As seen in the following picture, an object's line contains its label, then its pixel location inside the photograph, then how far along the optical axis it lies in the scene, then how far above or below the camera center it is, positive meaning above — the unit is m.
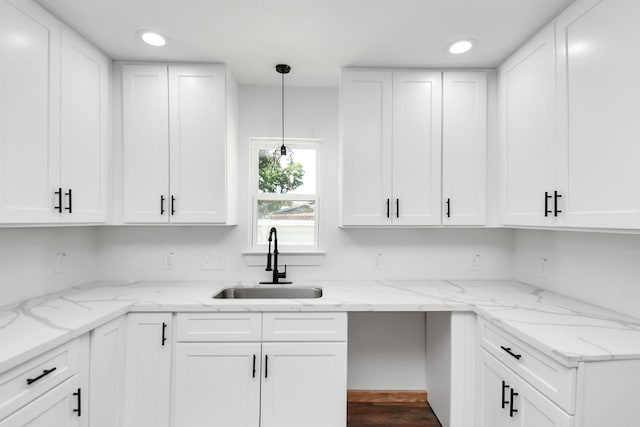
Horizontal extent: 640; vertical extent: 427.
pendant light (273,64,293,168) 2.18 +0.44
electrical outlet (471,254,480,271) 2.50 -0.39
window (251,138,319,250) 2.56 +0.16
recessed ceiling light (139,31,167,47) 1.81 +1.01
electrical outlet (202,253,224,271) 2.45 -0.38
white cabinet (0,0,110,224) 1.39 +0.46
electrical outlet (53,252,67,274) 2.01 -0.33
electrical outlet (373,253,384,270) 2.50 -0.38
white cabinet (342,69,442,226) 2.16 +0.43
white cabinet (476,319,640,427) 1.12 -0.67
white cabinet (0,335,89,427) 1.10 -0.69
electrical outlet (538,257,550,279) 2.13 -0.36
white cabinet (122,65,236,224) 2.11 +0.45
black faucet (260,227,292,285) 2.36 -0.39
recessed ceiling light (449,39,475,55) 1.89 +1.01
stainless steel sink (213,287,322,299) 2.33 -0.59
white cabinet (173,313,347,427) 1.79 -0.90
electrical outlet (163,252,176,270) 2.43 -0.38
